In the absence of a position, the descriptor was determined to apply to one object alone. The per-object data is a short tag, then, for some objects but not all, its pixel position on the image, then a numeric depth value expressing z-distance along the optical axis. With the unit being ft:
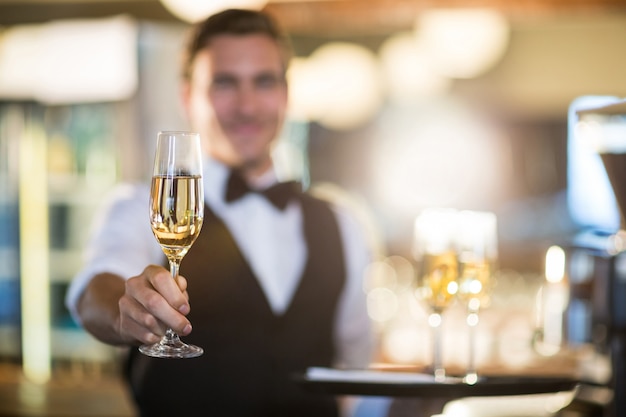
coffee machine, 5.84
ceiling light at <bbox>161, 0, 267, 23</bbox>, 11.77
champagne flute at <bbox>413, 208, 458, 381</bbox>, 5.91
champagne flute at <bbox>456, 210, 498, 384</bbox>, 5.90
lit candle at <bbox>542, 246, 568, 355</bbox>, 6.88
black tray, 5.34
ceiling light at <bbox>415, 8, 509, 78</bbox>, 17.93
